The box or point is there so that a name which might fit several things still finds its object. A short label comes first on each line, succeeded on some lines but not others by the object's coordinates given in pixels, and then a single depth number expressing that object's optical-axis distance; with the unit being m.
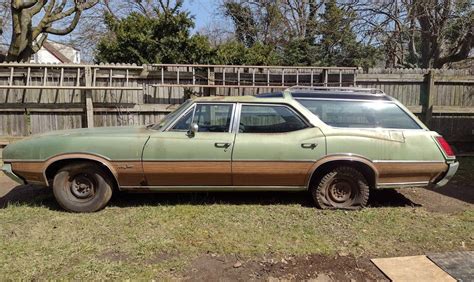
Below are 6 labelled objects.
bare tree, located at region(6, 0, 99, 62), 11.58
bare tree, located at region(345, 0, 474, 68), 13.51
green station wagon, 5.04
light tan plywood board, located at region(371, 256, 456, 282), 3.53
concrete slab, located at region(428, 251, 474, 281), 3.56
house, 45.00
